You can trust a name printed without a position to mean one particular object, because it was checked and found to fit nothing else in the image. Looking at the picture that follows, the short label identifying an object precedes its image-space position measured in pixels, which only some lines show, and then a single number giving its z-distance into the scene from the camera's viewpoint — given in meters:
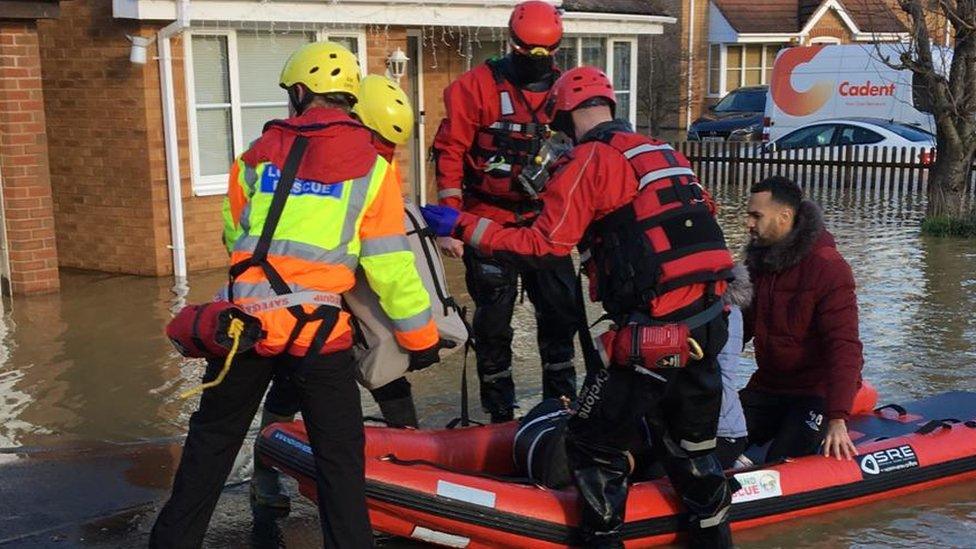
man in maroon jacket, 4.99
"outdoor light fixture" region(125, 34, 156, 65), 10.02
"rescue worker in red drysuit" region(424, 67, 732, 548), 4.18
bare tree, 12.73
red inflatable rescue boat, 4.40
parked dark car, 26.98
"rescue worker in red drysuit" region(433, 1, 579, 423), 5.67
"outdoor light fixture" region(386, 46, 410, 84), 12.25
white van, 23.23
